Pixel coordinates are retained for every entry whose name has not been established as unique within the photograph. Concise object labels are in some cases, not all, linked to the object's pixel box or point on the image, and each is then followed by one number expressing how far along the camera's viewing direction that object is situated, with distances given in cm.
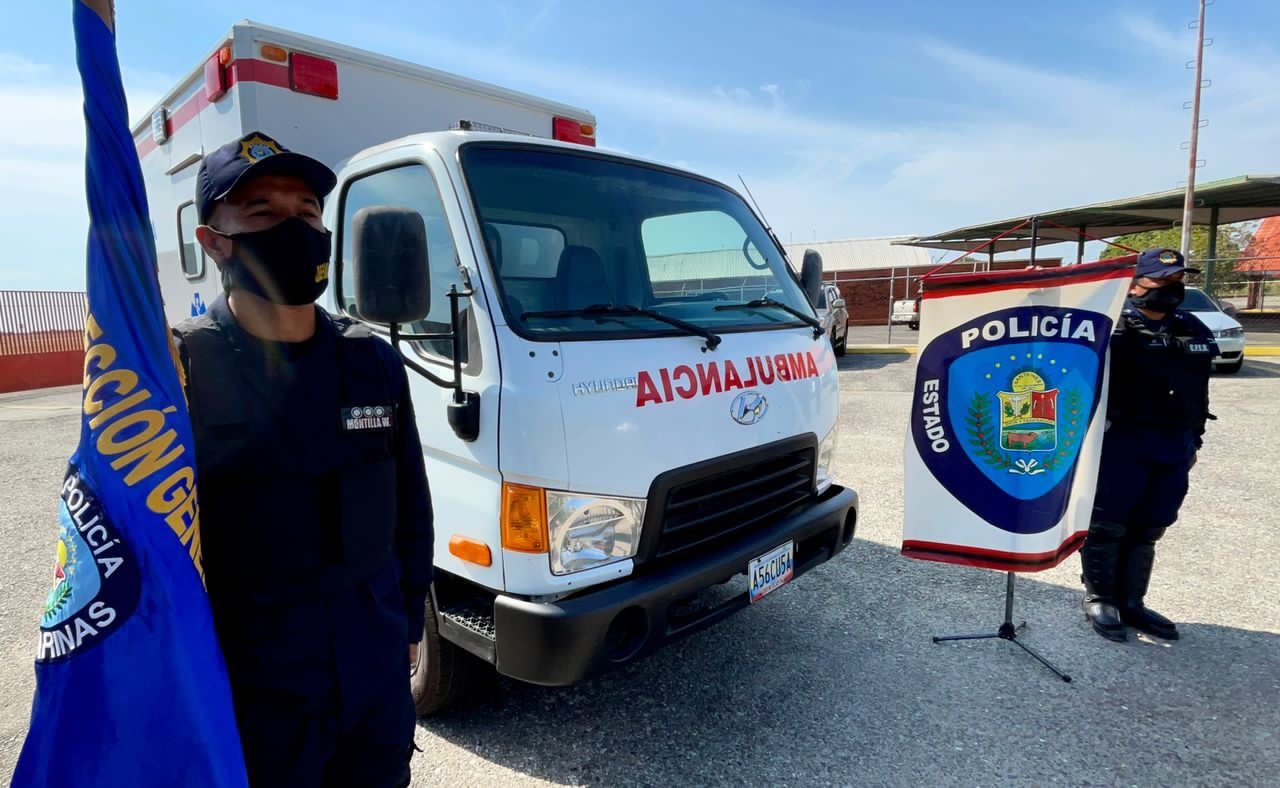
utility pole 1856
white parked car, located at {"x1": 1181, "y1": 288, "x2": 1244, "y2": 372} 1125
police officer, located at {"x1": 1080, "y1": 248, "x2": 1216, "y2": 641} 330
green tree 3688
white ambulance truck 218
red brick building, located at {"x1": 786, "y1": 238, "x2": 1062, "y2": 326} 2834
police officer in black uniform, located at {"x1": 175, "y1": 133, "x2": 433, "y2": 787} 140
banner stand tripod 333
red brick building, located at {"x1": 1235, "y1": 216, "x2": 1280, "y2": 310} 2075
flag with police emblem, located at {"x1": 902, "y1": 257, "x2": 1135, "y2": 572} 310
